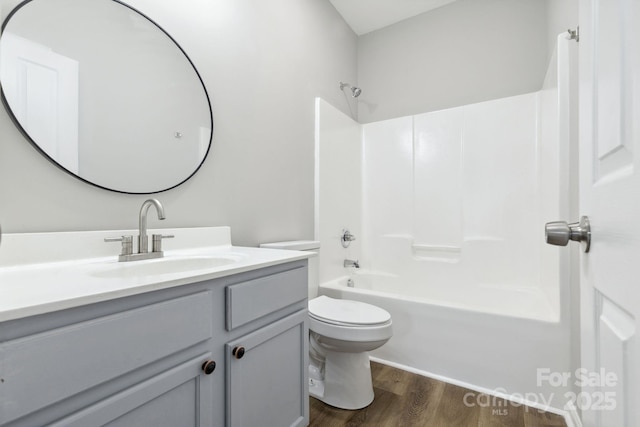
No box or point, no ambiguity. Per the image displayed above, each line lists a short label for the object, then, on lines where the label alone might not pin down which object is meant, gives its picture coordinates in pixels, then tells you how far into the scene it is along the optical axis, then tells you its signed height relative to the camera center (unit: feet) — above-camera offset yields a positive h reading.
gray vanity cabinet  1.72 -1.11
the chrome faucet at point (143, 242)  3.41 -0.33
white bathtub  5.15 -2.49
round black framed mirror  3.01 +1.47
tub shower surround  5.32 -0.40
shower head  8.76 +3.80
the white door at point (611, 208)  1.20 +0.03
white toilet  4.79 -2.24
